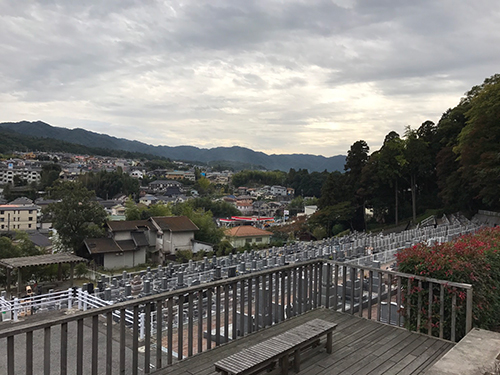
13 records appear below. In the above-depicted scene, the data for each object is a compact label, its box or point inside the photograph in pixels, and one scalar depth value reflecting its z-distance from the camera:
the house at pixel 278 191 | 145.62
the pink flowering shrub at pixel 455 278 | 4.05
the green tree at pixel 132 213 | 47.04
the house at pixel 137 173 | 167.16
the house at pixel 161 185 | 138.80
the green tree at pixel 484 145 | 22.20
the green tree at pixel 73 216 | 34.94
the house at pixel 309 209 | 74.70
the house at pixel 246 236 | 47.47
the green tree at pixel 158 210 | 50.94
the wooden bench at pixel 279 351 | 2.95
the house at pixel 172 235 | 39.06
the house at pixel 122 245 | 34.41
